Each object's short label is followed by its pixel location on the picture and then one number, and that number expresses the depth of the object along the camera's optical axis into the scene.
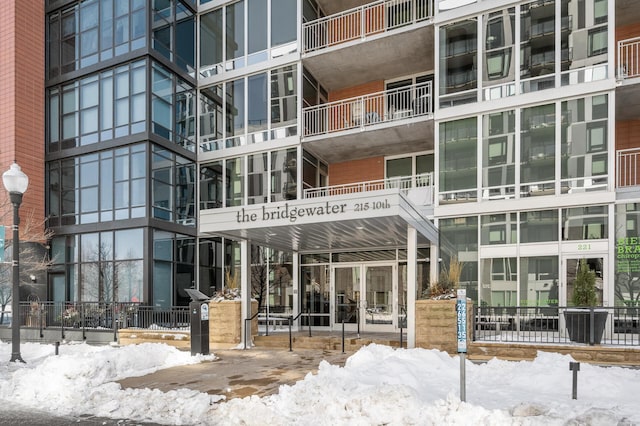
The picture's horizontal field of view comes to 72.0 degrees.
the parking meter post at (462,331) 6.13
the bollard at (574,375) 7.09
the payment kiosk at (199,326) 12.08
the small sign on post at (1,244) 11.20
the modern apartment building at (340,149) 13.65
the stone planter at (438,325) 11.12
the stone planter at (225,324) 13.99
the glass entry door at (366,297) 16.62
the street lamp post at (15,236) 11.45
